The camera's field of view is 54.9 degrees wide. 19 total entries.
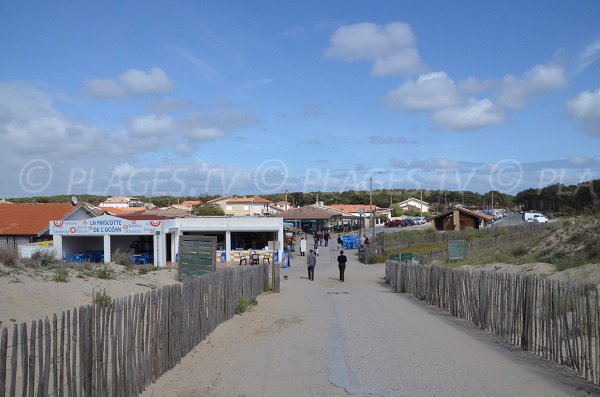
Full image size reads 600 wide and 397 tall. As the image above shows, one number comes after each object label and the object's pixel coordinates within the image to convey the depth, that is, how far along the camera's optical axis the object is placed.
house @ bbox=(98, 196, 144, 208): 99.12
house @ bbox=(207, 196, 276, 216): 110.38
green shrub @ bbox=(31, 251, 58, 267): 23.12
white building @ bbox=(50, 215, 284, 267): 38.44
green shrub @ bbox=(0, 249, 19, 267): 19.80
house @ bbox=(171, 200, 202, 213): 107.75
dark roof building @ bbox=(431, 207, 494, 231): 69.25
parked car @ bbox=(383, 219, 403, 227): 90.00
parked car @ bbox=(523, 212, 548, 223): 63.16
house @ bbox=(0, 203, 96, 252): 43.41
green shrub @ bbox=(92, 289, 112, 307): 7.15
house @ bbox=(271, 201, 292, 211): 112.69
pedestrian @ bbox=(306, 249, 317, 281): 30.72
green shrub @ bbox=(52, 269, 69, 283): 17.69
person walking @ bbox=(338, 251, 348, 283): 29.99
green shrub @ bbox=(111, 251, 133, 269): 29.82
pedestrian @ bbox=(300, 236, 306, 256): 50.72
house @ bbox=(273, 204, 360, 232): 74.43
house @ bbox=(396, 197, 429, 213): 134.99
